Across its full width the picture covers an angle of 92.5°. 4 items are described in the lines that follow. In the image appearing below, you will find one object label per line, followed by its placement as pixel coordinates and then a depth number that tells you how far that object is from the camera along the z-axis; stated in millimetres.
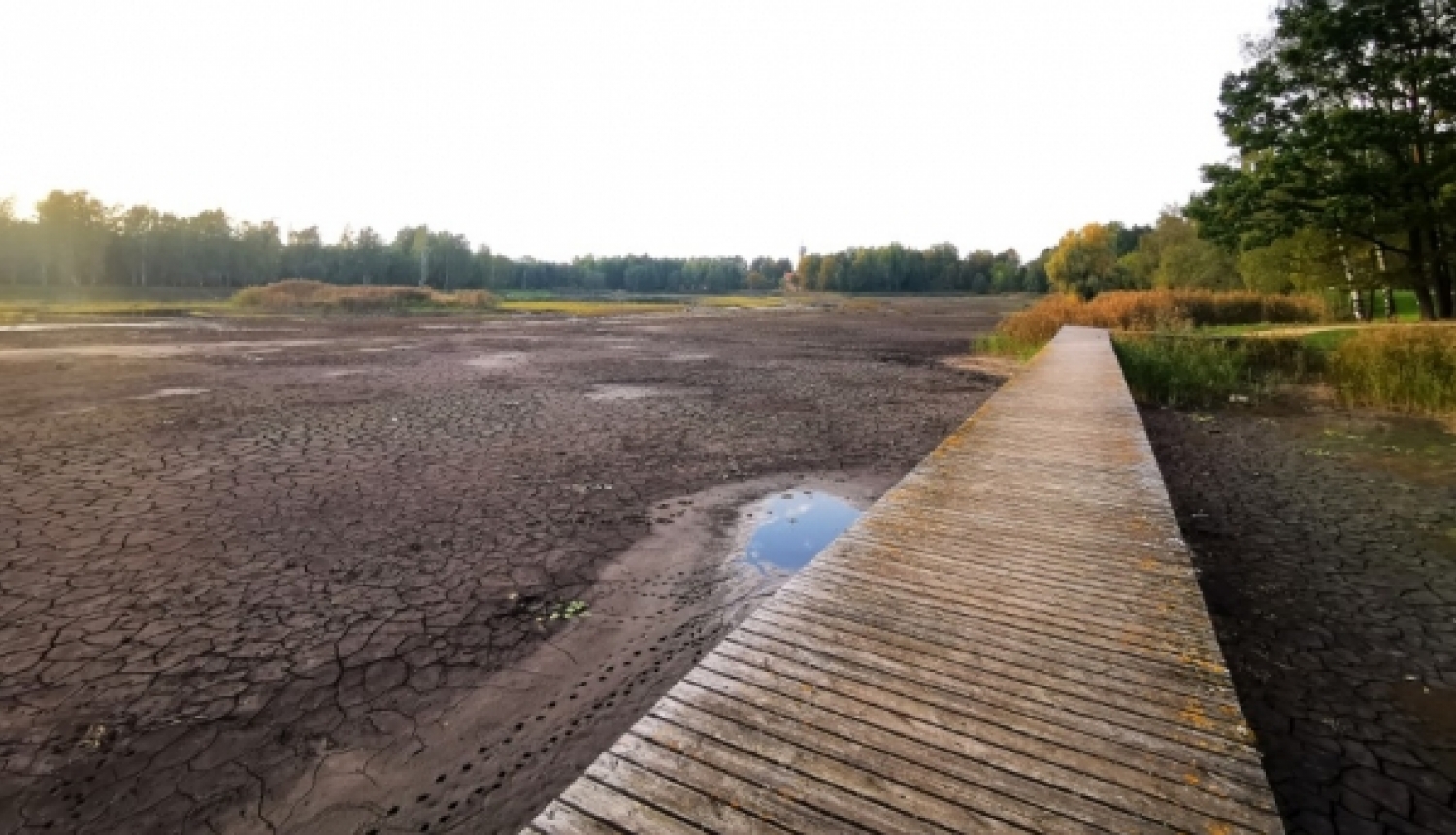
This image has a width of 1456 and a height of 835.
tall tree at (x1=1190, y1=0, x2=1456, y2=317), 20969
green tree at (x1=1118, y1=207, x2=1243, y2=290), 43406
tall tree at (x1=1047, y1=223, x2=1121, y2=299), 65375
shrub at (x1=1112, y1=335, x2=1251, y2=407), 16047
